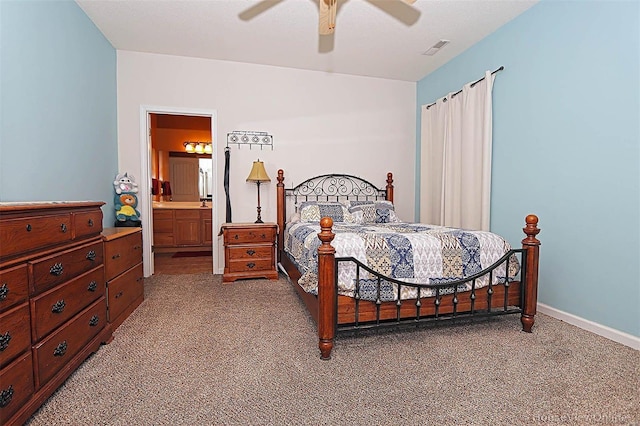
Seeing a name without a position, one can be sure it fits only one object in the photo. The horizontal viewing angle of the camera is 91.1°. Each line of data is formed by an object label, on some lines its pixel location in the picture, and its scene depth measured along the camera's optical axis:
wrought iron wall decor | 3.97
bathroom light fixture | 6.04
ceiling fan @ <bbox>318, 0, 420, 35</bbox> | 2.10
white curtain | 3.23
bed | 1.90
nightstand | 3.55
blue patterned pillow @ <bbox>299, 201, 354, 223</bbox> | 3.63
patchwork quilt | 2.04
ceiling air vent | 3.38
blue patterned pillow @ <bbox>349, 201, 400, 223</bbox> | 3.67
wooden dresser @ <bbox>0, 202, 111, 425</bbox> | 1.24
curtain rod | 3.06
